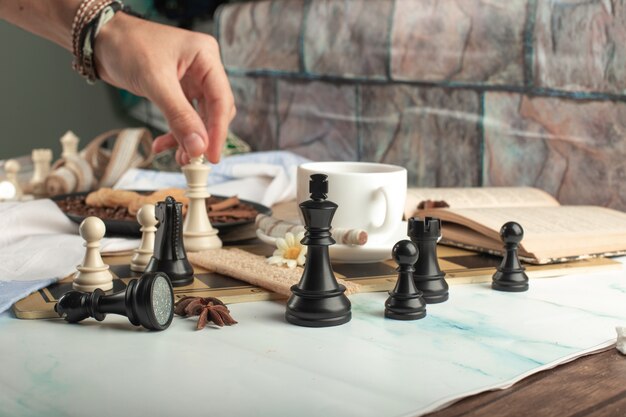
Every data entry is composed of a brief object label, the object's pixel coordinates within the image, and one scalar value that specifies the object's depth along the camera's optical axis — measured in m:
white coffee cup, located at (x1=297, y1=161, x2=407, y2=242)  1.17
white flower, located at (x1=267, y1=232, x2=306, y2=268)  1.16
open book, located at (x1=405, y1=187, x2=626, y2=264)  1.28
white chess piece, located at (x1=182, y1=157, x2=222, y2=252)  1.29
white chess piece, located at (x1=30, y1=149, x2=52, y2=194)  2.03
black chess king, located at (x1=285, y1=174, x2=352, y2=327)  0.92
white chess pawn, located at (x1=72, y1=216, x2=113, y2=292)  1.03
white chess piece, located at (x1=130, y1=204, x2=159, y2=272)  1.16
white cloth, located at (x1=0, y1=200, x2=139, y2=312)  1.05
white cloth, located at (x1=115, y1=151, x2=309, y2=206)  1.92
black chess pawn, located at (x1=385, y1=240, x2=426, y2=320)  0.96
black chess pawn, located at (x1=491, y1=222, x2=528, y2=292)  1.11
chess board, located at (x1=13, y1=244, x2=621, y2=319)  1.00
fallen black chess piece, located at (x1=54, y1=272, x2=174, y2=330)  0.87
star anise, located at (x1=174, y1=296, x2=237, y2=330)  0.92
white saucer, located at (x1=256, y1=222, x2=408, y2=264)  1.17
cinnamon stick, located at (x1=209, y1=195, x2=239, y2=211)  1.49
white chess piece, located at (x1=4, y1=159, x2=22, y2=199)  1.89
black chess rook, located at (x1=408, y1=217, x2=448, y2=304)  1.04
